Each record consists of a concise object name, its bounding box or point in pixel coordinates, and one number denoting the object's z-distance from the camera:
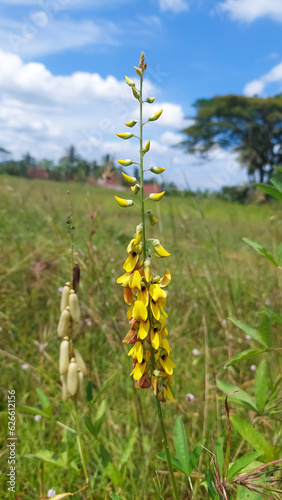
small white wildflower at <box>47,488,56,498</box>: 0.33
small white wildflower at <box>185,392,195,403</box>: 0.41
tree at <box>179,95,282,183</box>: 23.47
